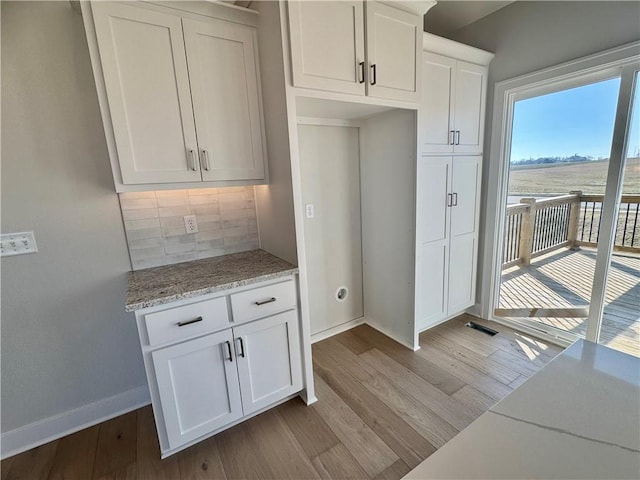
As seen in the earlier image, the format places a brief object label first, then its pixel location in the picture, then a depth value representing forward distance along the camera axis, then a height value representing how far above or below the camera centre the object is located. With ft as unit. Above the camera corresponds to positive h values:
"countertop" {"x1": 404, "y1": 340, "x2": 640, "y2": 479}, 1.65 -1.64
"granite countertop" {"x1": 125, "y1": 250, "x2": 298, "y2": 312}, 4.60 -1.59
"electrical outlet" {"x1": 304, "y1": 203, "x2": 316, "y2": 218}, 7.88 -0.72
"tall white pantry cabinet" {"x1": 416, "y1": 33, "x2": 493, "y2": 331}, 7.27 +0.01
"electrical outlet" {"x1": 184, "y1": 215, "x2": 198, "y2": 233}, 6.33 -0.75
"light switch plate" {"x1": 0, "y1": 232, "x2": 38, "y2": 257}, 5.05 -0.79
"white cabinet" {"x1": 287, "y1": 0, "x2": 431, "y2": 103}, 5.03 +2.43
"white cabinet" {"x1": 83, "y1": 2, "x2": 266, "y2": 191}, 4.67 +1.61
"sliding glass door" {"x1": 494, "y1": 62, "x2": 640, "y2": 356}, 6.51 -1.06
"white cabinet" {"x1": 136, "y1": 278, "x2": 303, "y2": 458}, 4.71 -3.00
